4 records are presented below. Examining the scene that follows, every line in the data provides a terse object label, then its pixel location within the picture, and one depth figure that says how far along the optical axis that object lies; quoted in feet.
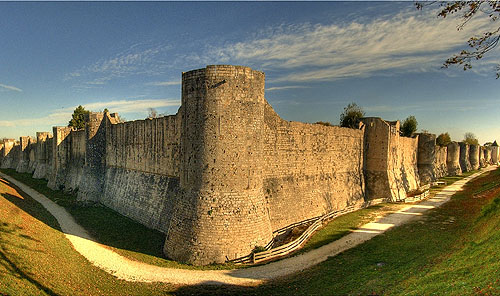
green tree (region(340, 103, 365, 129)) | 186.80
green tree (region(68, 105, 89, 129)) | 217.36
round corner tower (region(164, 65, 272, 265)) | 52.19
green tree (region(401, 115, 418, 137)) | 209.97
